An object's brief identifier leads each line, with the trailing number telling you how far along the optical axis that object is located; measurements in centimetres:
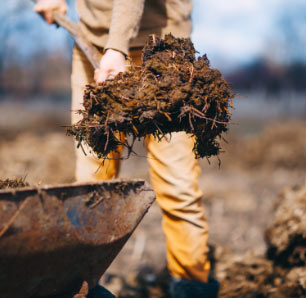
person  261
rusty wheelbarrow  151
